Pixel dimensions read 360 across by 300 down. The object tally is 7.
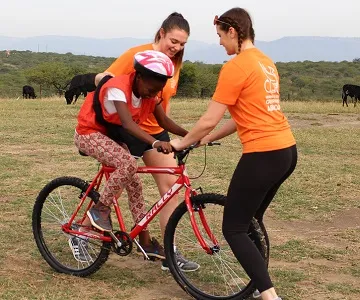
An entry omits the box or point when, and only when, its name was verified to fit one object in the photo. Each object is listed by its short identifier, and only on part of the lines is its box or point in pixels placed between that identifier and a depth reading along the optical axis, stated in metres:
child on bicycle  4.16
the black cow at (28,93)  34.28
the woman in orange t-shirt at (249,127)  3.61
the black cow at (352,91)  27.70
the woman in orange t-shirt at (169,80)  4.57
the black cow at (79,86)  24.67
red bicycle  4.23
